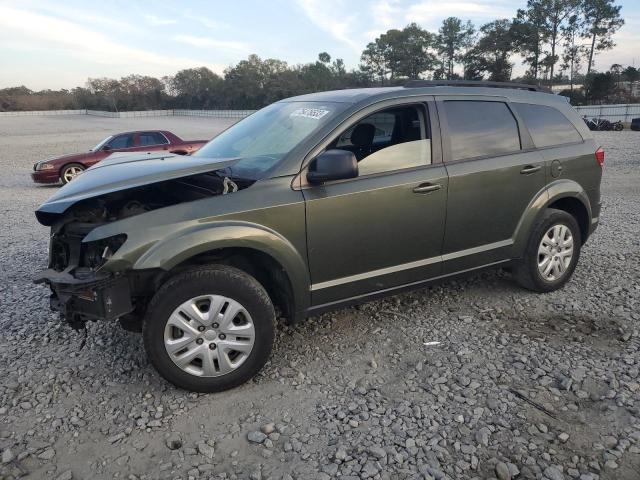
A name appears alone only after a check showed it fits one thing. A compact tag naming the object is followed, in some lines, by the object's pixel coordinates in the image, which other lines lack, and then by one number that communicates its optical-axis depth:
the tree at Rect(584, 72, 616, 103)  45.09
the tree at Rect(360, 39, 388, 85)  74.50
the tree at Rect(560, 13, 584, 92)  56.19
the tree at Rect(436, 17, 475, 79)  66.75
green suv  2.99
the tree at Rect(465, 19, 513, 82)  57.31
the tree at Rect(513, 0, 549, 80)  56.41
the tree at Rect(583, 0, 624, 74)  53.19
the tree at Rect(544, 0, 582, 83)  55.75
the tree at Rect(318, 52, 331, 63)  86.38
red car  12.98
